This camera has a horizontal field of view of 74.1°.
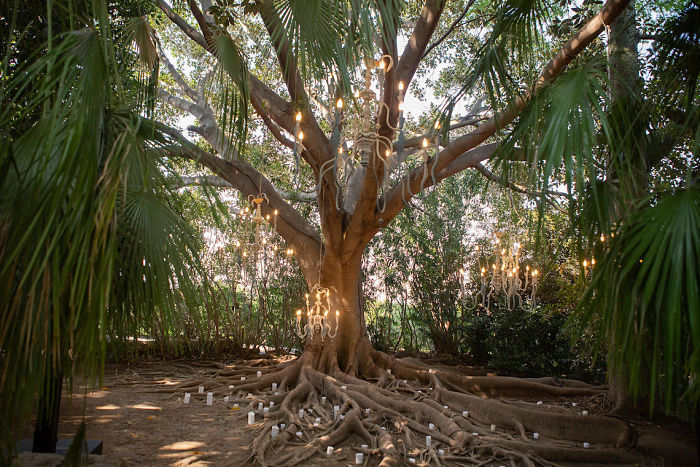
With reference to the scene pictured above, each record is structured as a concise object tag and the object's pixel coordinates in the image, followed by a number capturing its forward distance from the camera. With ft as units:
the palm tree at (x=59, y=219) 3.68
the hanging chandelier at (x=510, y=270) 14.44
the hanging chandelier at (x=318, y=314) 16.26
